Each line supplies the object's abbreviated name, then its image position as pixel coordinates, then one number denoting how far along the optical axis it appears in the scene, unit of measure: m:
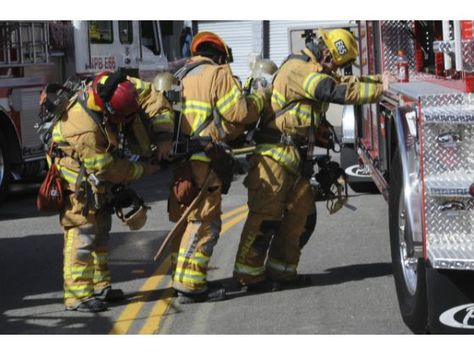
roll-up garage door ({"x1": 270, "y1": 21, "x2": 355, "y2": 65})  29.06
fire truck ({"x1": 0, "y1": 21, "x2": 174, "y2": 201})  12.11
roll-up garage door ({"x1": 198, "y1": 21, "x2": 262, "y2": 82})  29.45
